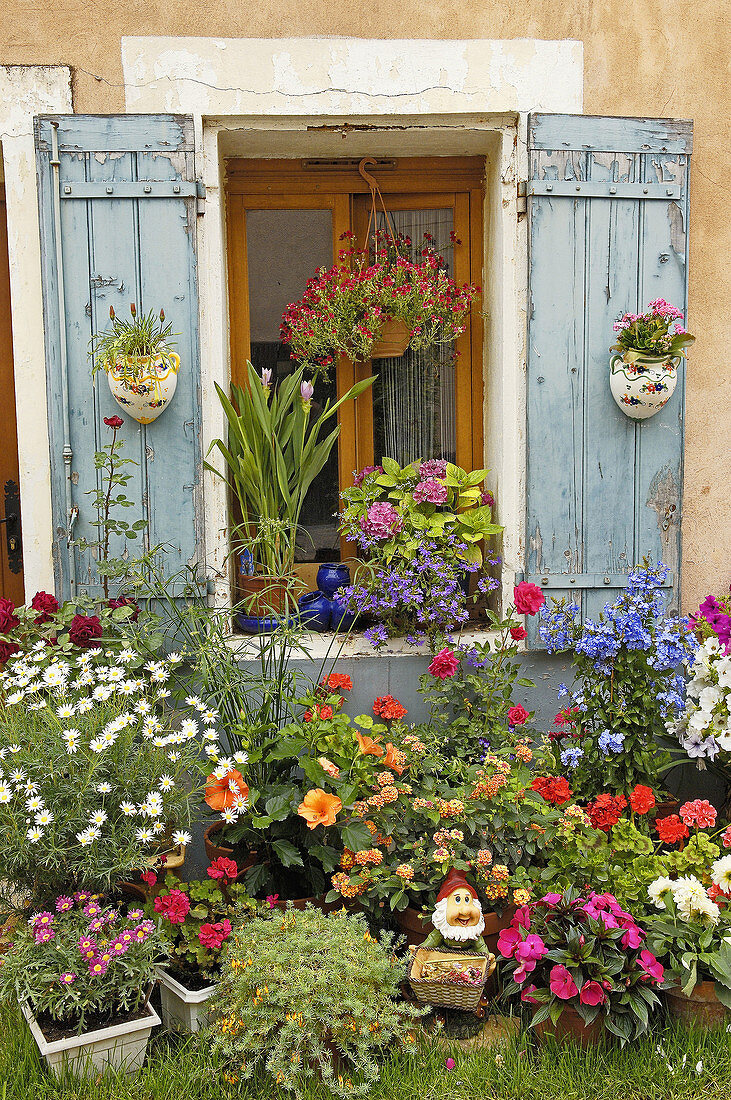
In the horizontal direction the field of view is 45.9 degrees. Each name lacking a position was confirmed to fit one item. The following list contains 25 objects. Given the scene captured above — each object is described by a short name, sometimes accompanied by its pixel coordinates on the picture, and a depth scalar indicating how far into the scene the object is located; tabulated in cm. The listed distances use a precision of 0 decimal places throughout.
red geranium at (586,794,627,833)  272
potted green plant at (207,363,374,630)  327
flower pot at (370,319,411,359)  353
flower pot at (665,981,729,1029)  237
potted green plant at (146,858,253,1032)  242
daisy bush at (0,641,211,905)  230
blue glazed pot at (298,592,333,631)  345
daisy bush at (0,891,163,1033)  221
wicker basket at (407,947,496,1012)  237
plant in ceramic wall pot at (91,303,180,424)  300
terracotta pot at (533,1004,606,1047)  234
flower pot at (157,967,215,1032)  240
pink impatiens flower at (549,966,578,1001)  229
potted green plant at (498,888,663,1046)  230
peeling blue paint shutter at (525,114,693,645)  322
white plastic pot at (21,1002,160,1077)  220
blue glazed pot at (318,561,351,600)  347
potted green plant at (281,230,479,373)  344
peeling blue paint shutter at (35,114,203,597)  308
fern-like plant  216
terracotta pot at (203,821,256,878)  278
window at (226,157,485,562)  357
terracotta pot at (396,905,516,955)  256
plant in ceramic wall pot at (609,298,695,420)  311
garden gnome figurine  238
